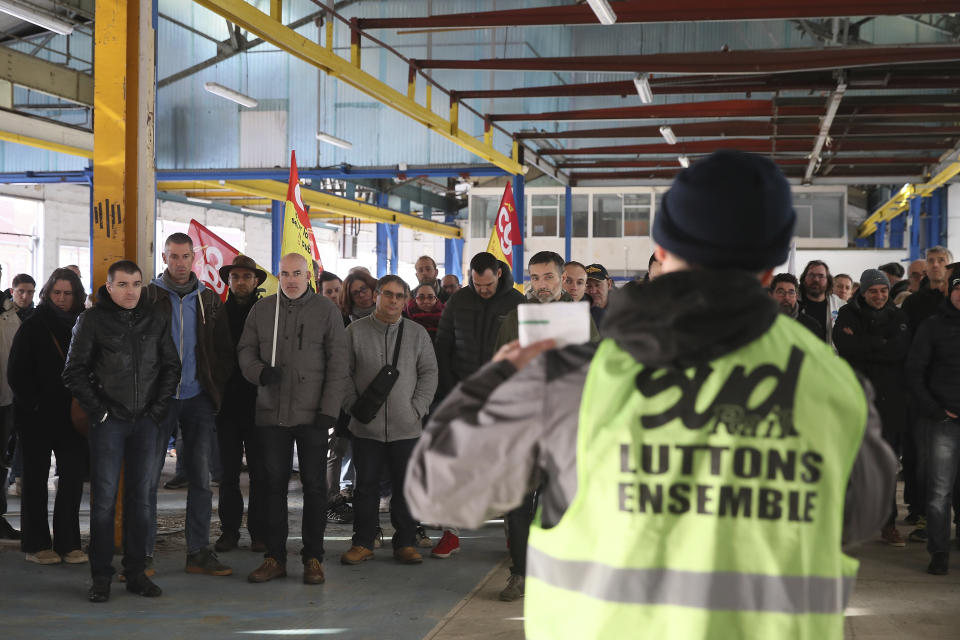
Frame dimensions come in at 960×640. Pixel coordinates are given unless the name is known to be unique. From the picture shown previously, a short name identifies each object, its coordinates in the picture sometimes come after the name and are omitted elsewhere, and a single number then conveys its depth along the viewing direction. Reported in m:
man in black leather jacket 4.80
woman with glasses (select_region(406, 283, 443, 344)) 6.94
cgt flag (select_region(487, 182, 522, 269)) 9.55
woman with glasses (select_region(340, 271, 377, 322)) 7.09
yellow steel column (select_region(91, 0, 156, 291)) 5.80
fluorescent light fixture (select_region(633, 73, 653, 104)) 10.28
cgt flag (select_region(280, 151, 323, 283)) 5.86
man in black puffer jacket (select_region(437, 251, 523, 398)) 5.63
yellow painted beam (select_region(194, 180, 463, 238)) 18.73
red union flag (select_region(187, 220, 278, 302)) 7.97
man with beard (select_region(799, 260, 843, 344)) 6.57
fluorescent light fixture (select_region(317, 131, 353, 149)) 17.06
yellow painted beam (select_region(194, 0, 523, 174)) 6.96
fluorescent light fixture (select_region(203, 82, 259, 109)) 14.53
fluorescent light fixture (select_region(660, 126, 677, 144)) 13.42
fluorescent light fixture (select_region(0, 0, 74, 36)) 9.16
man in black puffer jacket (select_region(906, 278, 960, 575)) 5.39
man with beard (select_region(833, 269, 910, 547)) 6.18
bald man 5.26
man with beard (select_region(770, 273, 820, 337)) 5.90
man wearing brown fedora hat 5.89
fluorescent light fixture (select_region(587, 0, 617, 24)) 7.72
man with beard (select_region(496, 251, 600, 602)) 4.92
